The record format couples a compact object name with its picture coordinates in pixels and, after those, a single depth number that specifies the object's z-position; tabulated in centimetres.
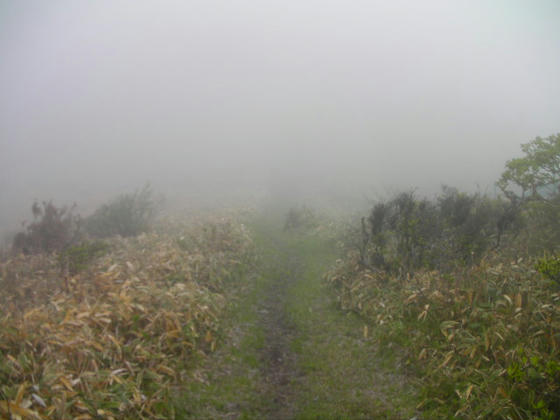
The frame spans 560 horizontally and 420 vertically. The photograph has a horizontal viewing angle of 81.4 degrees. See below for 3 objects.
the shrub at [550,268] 589
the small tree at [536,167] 1217
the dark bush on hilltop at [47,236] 1216
